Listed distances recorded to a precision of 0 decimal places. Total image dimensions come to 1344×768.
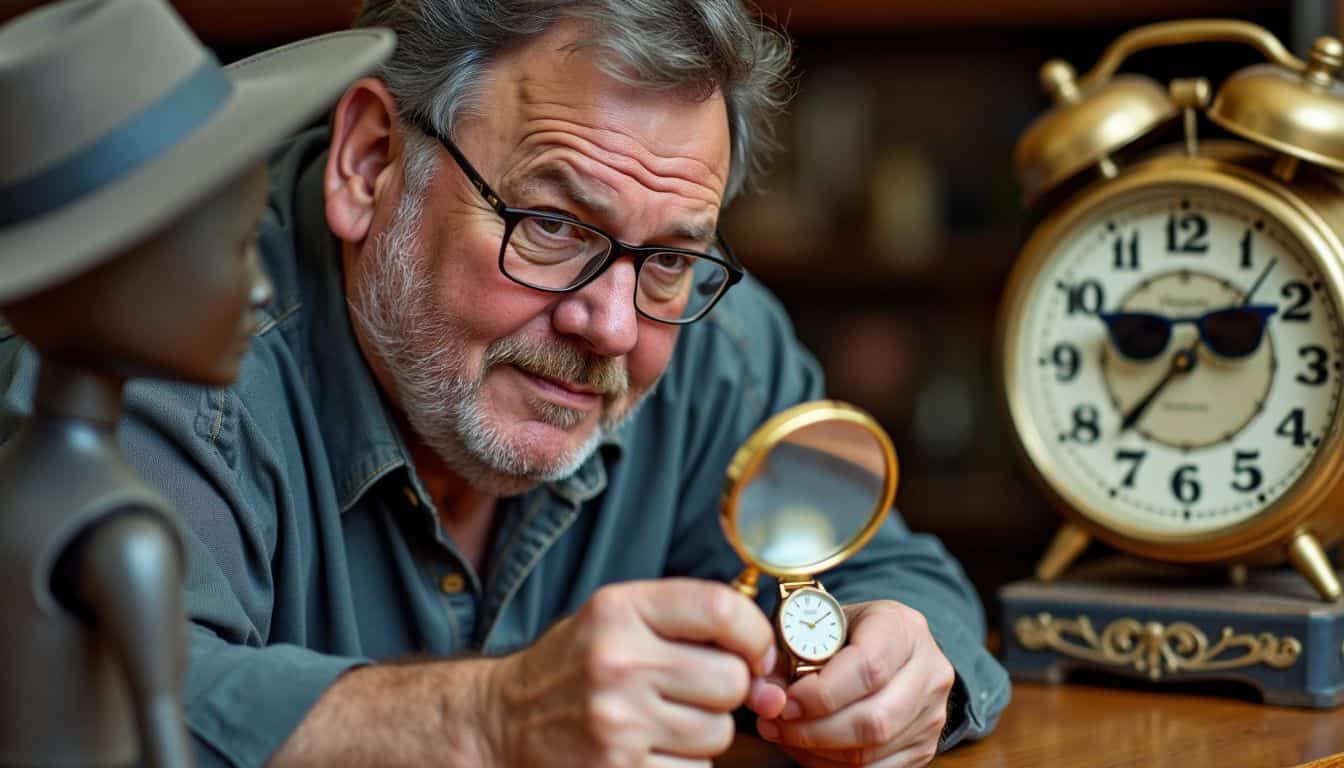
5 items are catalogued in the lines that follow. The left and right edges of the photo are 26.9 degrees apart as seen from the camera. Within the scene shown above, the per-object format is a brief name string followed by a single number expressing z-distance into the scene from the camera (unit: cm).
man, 95
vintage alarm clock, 118
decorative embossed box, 117
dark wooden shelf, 178
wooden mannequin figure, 86
